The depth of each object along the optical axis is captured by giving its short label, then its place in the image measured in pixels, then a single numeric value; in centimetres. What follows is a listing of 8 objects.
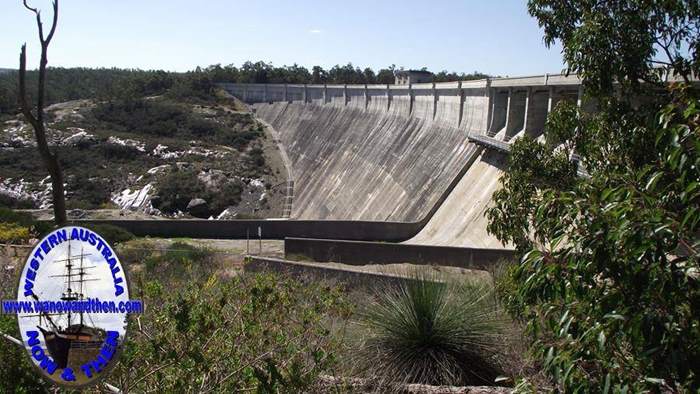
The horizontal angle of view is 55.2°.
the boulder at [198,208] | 4053
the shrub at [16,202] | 3734
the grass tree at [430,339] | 730
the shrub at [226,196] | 4169
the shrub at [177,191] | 4088
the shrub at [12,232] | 1560
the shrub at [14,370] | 451
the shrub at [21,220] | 2005
